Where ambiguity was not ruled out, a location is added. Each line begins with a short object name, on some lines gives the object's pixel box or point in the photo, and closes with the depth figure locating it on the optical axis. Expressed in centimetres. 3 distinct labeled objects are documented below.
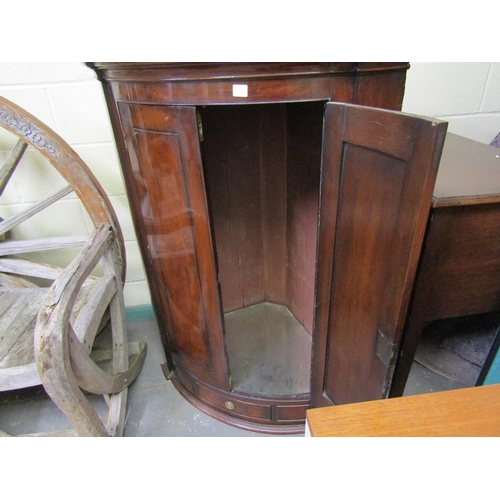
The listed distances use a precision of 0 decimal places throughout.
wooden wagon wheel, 78
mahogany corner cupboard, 64
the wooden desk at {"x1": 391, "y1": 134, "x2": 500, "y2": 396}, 66
